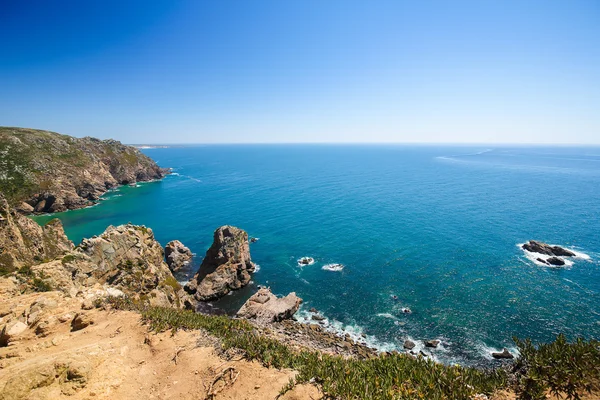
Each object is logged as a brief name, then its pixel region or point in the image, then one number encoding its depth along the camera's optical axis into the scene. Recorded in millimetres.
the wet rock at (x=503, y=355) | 33781
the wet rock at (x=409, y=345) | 36262
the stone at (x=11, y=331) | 19172
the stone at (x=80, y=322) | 20703
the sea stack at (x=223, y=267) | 49875
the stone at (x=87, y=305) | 23219
